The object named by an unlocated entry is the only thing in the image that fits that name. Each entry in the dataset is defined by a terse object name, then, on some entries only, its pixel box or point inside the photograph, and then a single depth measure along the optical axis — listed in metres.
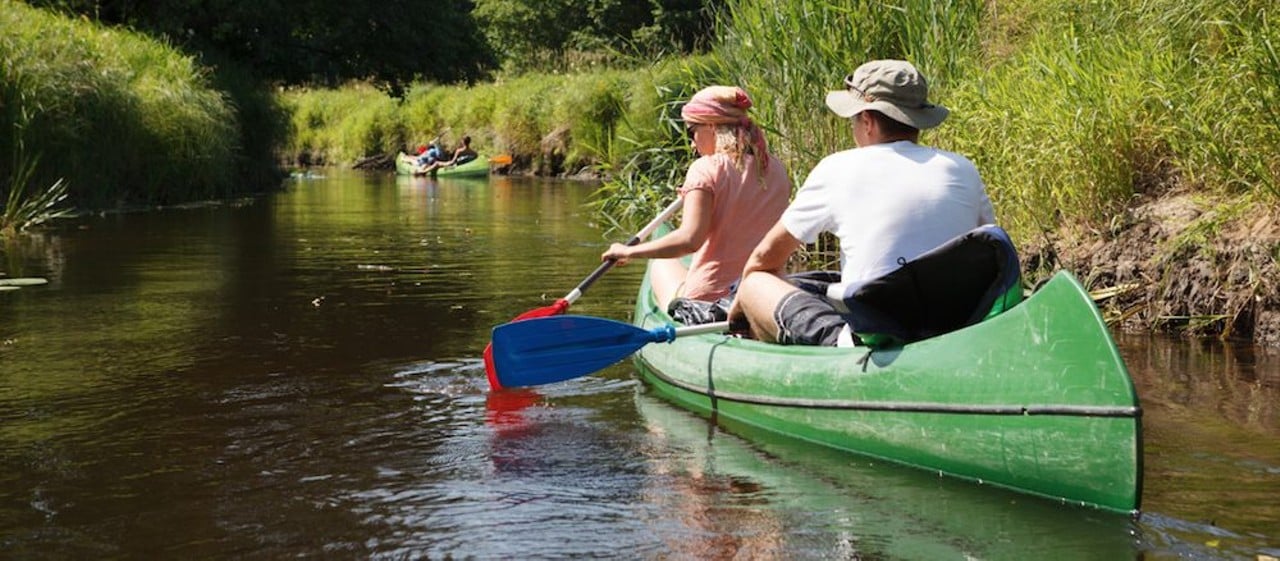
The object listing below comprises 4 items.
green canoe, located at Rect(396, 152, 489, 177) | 31.80
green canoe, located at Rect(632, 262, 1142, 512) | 4.65
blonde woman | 6.87
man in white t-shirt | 5.29
